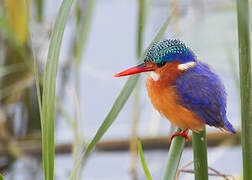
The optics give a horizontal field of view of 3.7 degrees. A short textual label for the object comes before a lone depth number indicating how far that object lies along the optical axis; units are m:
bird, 2.88
